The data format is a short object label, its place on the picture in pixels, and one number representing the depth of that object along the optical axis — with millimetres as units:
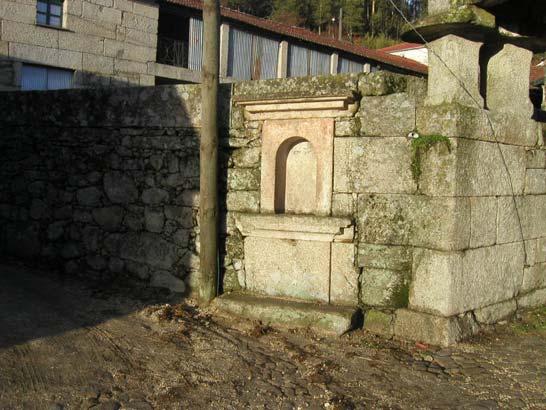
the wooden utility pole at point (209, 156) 5336
